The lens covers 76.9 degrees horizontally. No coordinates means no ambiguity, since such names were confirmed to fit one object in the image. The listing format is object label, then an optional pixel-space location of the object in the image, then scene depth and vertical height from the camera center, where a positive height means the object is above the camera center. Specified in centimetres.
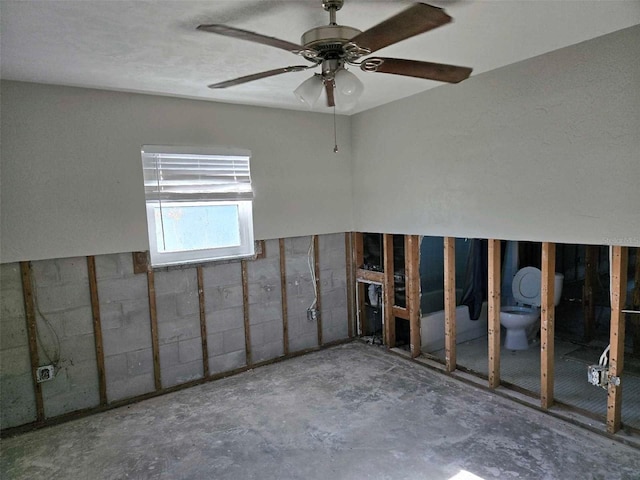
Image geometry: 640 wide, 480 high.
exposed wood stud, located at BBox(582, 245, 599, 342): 418 -107
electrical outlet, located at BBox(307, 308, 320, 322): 425 -117
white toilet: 400 -117
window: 338 +5
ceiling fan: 143 +62
